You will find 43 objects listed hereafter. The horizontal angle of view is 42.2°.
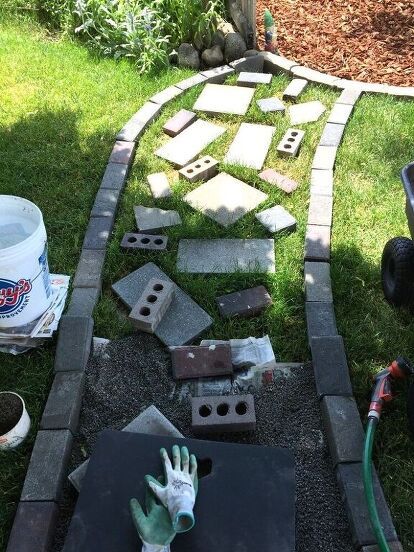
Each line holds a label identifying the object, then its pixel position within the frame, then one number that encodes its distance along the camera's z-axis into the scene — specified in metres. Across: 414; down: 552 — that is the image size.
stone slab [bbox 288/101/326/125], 4.71
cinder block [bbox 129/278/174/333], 3.06
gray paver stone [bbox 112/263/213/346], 3.13
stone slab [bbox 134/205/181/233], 3.78
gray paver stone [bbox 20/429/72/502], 2.40
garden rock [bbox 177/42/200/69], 5.41
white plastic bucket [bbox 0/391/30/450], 2.55
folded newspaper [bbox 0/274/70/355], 3.01
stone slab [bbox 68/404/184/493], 2.60
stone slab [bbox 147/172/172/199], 4.04
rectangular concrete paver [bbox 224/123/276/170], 4.32
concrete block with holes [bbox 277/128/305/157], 4.32
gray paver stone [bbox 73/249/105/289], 3.38
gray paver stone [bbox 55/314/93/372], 2.91
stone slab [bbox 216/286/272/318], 3.23
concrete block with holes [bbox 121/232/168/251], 3.61
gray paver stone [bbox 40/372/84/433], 2.66
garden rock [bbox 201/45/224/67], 5.48
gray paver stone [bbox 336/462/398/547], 2.28
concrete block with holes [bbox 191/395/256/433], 2.61
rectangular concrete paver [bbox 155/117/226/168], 4.40
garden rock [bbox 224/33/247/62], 5.46
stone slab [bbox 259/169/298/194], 4.05
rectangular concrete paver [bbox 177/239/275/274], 3.52
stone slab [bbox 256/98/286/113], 4.82
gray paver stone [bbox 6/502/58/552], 2.25
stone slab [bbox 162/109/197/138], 4.64
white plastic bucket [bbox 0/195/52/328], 2.77
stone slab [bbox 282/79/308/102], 4.96
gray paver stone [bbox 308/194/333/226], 3.73
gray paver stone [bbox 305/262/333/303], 3.22
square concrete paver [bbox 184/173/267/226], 3.90
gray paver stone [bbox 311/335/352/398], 2.78
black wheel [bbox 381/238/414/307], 3.04
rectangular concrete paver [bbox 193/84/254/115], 4.87
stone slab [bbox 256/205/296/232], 3.74
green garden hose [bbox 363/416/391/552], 2.15
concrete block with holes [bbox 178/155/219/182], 4.16
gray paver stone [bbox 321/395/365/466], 2.53
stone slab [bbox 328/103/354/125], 4.62
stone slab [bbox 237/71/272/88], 5.14
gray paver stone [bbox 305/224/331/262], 3.48
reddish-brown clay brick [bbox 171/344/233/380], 2.89
